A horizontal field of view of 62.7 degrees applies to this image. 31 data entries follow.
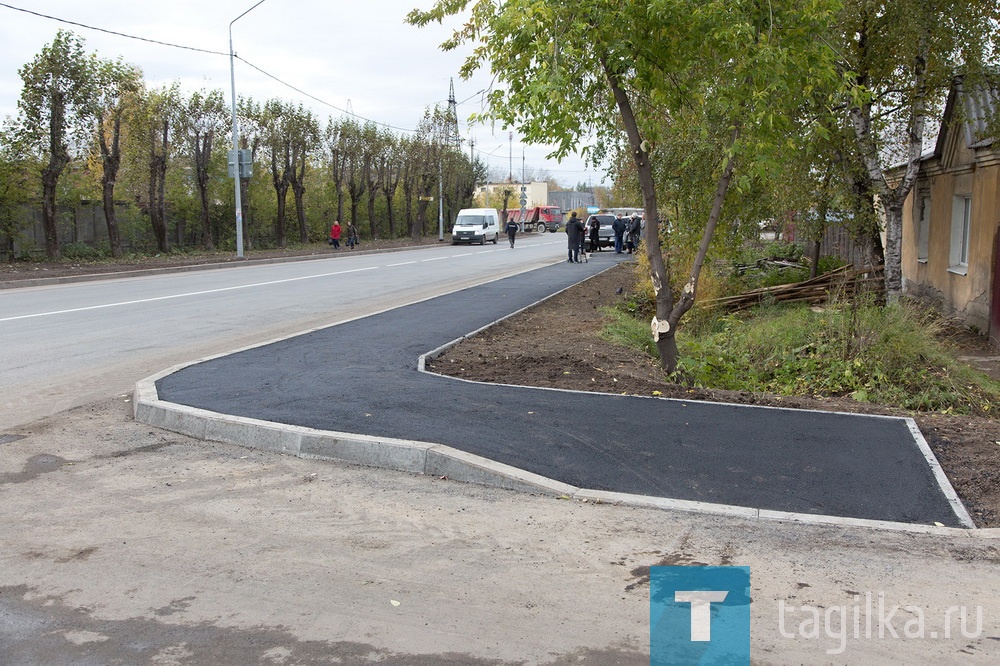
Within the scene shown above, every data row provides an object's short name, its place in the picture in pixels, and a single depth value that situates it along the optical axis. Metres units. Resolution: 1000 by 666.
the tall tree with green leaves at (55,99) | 24.95
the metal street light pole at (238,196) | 30.84
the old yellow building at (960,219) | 13.37
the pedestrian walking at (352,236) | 45.15
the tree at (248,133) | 38.53
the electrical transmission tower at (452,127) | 54.16
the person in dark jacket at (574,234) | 29.62
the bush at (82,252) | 29.23
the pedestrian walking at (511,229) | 43.89
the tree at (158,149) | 32.41
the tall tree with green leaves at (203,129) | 35.19
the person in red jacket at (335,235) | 41.88
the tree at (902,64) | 12.45
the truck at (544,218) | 81.88
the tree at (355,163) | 47.88
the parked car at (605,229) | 42.44
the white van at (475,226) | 49.22
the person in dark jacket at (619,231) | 36.44
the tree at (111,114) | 26.85
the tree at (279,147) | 40.66
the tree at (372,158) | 49.41
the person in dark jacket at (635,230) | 35.31
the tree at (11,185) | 25.41
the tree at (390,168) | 52.19
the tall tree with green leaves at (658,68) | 7.20
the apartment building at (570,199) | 127.38
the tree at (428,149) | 54.12
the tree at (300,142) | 41.44
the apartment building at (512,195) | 86.56
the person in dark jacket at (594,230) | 40.12
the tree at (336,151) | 46.79
